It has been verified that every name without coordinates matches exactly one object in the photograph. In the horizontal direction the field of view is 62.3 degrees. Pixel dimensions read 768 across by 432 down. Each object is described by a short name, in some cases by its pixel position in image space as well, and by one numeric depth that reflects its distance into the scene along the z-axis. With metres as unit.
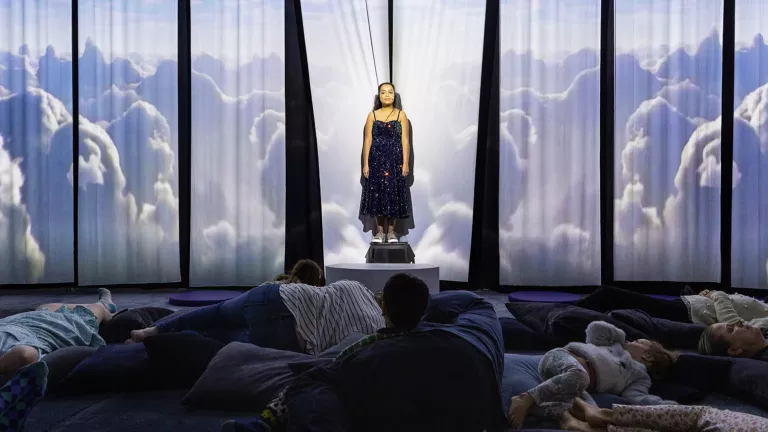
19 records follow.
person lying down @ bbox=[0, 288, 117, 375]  2.44
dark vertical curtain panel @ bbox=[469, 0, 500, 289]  5.72
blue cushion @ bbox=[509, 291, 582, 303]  4.98
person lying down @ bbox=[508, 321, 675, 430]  2.06
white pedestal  4.52
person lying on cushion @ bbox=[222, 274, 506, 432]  1.67
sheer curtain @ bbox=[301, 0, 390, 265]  6.04
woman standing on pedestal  5.64
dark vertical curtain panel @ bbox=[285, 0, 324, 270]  5.89
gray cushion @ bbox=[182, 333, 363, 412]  2.17
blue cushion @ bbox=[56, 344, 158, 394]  2.40
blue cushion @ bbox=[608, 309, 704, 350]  3.21
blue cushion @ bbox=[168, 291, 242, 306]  5.03
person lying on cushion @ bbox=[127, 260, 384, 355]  2.51
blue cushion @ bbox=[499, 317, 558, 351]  3.18
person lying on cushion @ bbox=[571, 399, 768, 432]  1.74
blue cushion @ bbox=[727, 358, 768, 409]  2.33
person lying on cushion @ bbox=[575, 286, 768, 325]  3.41
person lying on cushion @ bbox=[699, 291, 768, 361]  2.77
